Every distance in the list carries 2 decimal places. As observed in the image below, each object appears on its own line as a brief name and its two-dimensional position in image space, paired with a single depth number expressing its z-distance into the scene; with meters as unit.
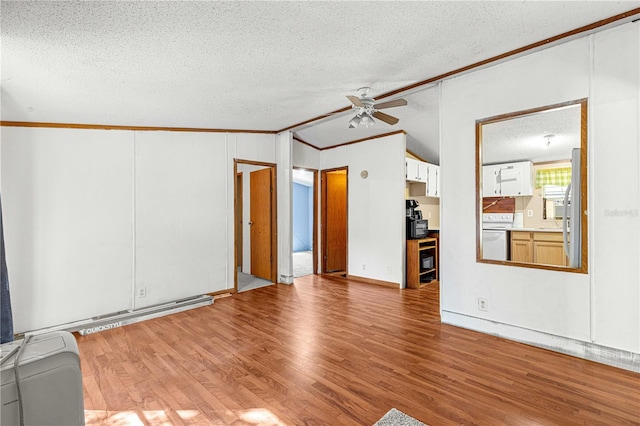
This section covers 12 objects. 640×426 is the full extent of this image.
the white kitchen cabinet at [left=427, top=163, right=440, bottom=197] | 5.87
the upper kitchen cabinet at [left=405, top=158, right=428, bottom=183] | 5.19
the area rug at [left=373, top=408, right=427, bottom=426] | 1.73
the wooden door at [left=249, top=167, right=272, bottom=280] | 5.35
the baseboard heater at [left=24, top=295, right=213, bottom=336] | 3.26
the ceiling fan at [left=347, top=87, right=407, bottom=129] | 3.34
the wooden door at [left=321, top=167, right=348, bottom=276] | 6.12
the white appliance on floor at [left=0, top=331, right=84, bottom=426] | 1.04
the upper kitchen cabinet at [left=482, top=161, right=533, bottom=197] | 3.12
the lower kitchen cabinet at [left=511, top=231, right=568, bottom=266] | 2.78
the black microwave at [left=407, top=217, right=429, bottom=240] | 5.04
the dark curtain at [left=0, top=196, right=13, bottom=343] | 2.52
